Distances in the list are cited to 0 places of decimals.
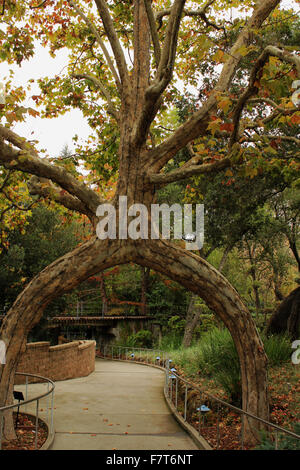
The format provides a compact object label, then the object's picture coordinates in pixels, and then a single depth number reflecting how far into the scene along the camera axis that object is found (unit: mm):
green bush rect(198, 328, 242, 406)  9047
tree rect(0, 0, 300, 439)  6922
